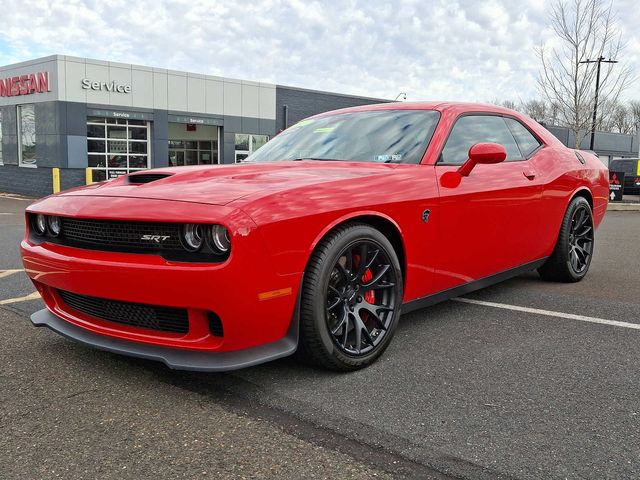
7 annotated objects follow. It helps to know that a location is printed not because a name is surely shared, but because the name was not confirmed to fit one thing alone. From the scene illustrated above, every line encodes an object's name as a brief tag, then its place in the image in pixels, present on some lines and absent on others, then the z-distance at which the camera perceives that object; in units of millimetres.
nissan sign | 20297
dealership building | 20375
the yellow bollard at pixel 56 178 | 18961
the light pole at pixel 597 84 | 20562
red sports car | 2529
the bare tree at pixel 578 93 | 20641
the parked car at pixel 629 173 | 21031
